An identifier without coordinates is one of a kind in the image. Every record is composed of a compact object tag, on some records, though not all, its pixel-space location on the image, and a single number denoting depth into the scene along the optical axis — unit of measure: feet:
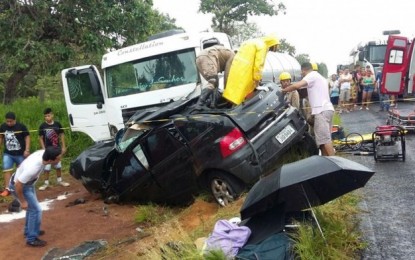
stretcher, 29.84
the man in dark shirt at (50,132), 30.68
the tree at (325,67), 203.97
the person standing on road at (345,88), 50.08
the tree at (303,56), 177.17
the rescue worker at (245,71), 21.11
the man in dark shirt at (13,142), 27.76
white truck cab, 29.91
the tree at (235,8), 84.33
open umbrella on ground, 11.93
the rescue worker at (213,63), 23.71
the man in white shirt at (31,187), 18.94
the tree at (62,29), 37.29
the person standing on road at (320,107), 21.80
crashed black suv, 18.75
